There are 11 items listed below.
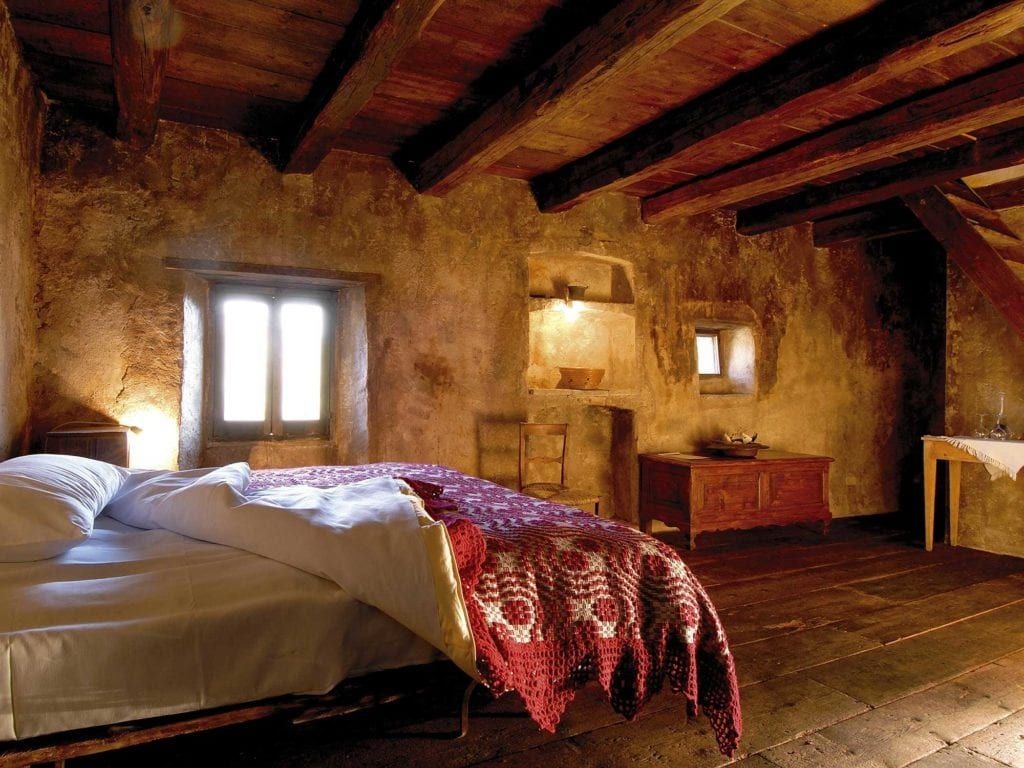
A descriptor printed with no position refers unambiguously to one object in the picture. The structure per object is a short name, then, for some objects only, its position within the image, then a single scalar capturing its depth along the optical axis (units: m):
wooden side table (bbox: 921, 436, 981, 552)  4.86
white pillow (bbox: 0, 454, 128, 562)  1.59
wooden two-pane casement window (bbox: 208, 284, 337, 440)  4.30
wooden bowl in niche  5.14
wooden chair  4.47
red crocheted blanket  1.69
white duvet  1.53
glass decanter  4.85
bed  1.37
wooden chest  4.88
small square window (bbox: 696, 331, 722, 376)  6.12
